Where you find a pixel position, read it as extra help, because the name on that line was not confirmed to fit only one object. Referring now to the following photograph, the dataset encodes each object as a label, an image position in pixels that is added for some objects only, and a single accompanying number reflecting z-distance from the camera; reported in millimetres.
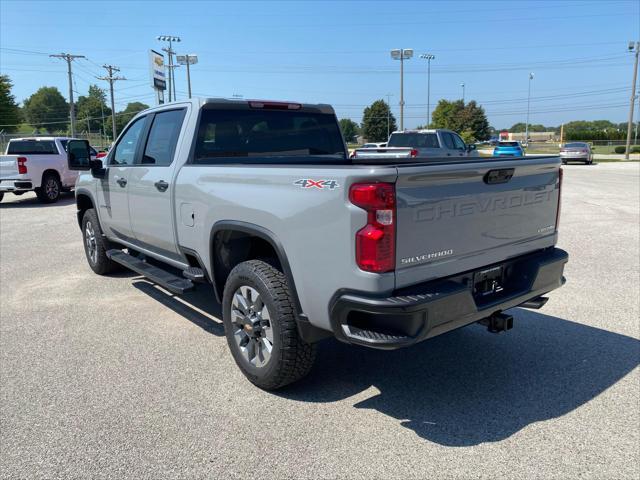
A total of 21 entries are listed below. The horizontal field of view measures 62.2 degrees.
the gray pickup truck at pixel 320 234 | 2918
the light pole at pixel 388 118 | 89812
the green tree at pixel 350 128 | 114369
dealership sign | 33375
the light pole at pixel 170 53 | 54250
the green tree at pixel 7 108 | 70062
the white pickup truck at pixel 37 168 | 15148
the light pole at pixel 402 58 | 48625
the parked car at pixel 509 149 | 29845
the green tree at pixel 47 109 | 140125
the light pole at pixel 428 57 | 62938
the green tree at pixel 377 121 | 95219
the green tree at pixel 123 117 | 117188
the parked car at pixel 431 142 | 17953
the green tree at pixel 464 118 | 80188
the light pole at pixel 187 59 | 50156
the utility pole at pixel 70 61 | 62906
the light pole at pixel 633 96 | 42812
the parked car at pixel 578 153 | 36188
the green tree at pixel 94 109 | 130125
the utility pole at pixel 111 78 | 69250
